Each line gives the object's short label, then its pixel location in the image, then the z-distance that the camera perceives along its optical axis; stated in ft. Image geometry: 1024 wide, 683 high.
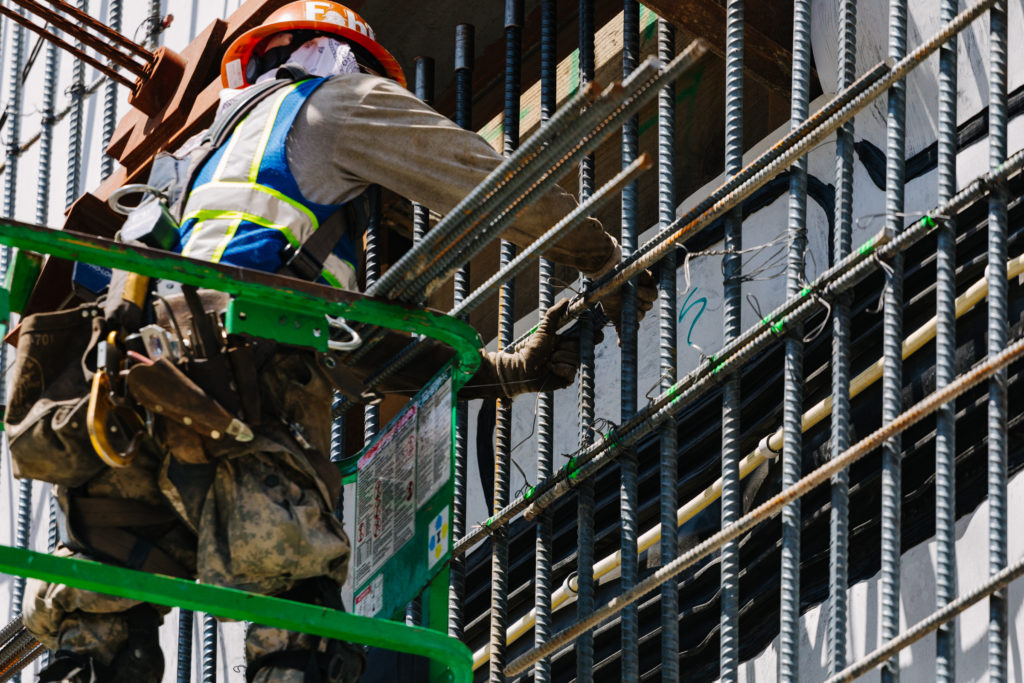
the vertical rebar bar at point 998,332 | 31.68
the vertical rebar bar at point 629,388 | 37.86
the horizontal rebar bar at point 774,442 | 38.50
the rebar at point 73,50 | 52.54
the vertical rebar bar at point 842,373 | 33.76
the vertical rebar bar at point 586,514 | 38.91
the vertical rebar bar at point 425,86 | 47.44
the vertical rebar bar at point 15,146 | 53.62
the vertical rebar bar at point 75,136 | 57.77
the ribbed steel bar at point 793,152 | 35.06
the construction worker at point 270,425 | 35.12
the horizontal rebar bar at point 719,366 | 34.09
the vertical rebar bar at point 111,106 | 57.31
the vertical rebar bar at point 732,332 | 35.94
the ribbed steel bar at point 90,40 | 50.98
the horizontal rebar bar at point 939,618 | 31.12
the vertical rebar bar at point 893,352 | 32.73
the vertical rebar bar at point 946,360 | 32.01
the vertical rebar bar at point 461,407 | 42.37
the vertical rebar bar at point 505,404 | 40.78
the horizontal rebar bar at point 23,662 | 42.60
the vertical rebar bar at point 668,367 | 37.11
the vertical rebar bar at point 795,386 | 34.53
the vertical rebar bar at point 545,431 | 39.68
